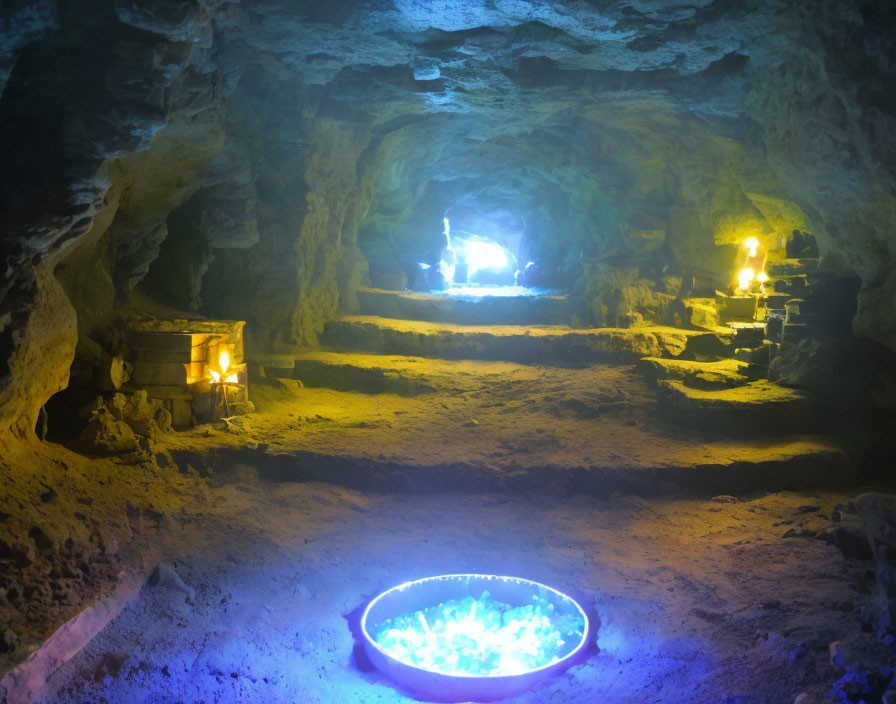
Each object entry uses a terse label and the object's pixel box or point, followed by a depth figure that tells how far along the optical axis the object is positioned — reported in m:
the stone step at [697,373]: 7.75
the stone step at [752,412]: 6.89
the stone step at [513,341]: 9.58
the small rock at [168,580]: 4.02
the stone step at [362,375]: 8.81
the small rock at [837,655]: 2.88
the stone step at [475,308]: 12.06
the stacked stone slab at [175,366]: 6.56
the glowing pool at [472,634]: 3.08
